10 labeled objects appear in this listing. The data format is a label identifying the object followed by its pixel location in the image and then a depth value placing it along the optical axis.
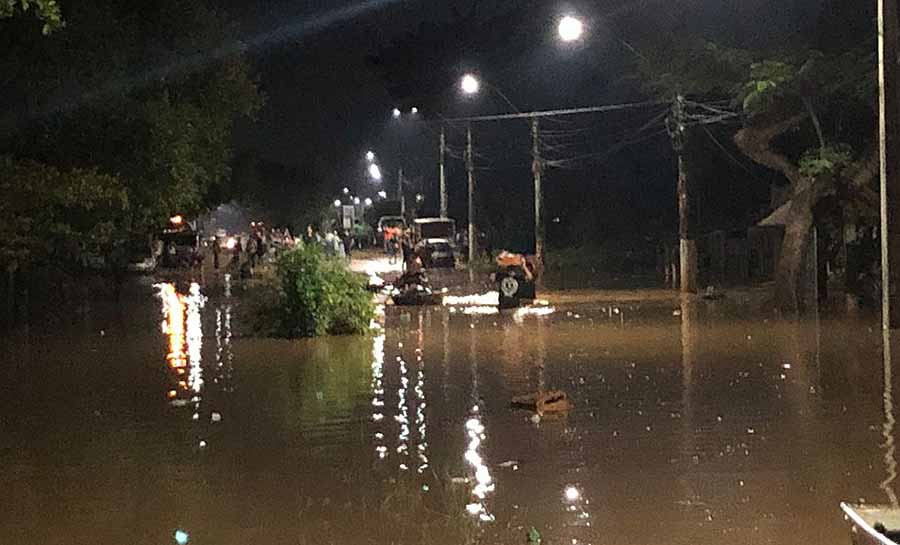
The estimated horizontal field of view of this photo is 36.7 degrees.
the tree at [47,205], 23.25
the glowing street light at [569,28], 30.39
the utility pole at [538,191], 46.24
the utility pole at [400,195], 95.69
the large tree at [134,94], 23.08
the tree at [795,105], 30.02
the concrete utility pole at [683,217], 35.38
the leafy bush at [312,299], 25.59
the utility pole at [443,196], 68.50
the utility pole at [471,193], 58.03
